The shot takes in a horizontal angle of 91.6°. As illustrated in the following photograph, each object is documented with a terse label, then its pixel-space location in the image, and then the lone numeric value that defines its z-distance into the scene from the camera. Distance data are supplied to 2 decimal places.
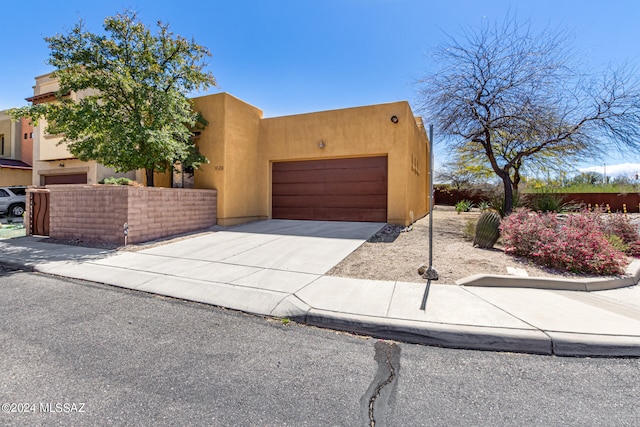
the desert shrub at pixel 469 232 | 9.42
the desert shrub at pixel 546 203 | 13.02
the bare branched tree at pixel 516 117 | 10.73
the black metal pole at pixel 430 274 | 4.30
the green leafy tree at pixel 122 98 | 9.30
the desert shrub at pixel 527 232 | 6.48
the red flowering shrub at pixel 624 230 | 7.39
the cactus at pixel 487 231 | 7.66
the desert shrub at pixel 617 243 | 6.77
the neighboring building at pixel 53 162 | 16.11
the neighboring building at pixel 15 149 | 21.86
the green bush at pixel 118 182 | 10.12
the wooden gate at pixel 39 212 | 10.55
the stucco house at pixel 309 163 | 11.55
